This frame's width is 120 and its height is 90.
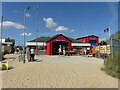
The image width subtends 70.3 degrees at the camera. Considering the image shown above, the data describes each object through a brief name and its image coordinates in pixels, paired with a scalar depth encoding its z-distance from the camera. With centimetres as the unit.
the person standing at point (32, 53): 932
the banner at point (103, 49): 1192
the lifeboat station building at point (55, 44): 1948
